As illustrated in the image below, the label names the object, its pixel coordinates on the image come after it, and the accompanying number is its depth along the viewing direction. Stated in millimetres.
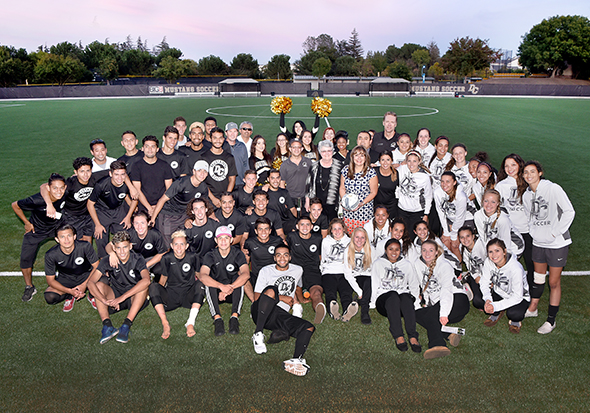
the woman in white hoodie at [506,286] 5227
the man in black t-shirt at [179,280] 5816
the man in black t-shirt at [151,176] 6773
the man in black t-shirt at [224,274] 5742
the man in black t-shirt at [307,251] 6336
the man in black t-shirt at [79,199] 6305
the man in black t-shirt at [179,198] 6660
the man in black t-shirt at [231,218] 6469
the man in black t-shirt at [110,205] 6438
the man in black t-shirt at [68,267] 5809
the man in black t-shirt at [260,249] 6199
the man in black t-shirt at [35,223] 6219
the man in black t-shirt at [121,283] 5531
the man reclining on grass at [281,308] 4871
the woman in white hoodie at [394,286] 5316
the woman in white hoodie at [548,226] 5250
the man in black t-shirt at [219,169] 7293
